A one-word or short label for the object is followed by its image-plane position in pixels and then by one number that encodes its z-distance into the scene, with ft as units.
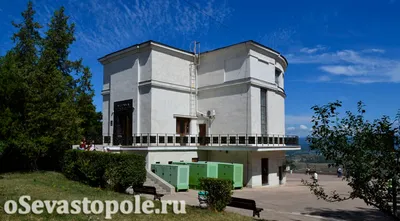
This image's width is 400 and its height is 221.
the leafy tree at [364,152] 23.89
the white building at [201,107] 74.33
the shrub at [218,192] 37.63
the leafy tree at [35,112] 63.52
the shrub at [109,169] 51.21
